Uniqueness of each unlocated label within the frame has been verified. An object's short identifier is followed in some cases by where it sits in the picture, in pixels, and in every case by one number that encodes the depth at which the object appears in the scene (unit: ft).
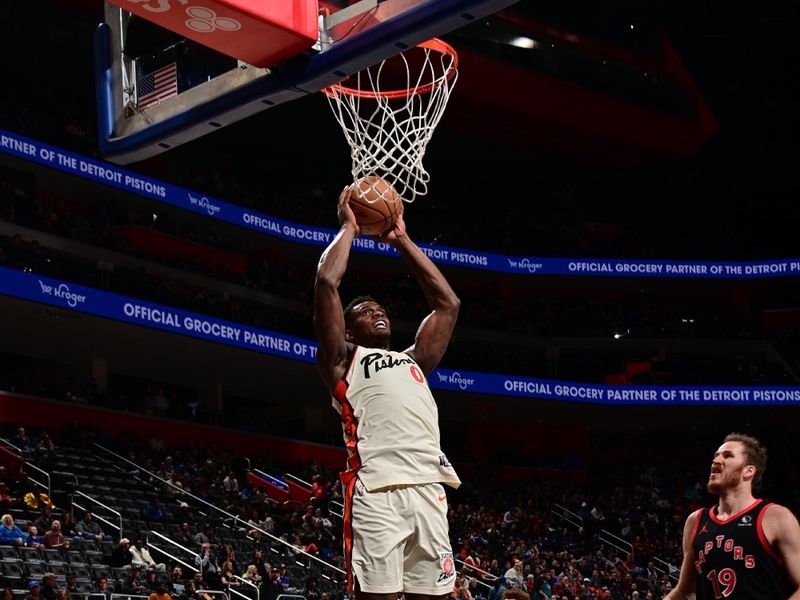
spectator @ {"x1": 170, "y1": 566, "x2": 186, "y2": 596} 41.01
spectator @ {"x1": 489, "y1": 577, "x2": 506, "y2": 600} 51.60
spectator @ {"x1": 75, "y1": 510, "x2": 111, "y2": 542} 43.80
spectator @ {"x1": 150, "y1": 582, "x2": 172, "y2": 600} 37.24
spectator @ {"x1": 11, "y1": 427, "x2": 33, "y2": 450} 53.26
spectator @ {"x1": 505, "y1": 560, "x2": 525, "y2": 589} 54.90
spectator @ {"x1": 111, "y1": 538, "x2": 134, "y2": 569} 41.70
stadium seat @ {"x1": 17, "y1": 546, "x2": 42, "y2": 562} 39.01
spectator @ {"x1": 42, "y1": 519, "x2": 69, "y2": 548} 40.86
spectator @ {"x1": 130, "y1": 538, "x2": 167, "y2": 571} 42.80
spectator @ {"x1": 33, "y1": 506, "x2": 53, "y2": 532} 43.14
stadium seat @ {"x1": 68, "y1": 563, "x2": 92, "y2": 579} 39.70
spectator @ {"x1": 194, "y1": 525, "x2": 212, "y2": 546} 48.14
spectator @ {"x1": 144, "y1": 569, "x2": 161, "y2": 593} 39.96
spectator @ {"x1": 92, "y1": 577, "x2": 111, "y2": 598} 38.19
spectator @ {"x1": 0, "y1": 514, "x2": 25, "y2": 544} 39.88
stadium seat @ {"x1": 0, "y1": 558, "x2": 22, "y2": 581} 37.33
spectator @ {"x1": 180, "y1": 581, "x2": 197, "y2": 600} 39.37
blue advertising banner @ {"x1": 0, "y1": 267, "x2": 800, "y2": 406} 61.93
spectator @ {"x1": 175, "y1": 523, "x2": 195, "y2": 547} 48.21
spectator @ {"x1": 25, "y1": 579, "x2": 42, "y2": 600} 33.73
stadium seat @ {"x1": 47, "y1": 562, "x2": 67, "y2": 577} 39.01
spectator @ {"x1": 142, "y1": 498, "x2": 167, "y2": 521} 50.65
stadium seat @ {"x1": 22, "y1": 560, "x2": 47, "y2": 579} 38.01
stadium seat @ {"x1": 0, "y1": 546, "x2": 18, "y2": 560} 38.52
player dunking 14.07
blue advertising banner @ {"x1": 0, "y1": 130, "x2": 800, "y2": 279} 67.97
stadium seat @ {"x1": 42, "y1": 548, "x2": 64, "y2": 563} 39.73
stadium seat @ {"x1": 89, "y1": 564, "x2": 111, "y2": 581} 40.06
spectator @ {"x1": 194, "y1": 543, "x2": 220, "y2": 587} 43.83
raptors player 14.93
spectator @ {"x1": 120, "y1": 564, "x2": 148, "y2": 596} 39.27
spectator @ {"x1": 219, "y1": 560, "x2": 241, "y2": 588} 43.57
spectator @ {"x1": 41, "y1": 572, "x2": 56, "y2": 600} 35.60
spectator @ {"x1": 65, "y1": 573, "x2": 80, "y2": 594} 37.40
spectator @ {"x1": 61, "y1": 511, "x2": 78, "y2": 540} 43.93
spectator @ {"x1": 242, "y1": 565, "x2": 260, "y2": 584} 45.16
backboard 18.28
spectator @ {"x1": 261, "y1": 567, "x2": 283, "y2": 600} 44.06
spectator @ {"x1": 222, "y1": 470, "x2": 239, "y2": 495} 59.47
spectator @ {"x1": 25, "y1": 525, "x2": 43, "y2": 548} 40.55
